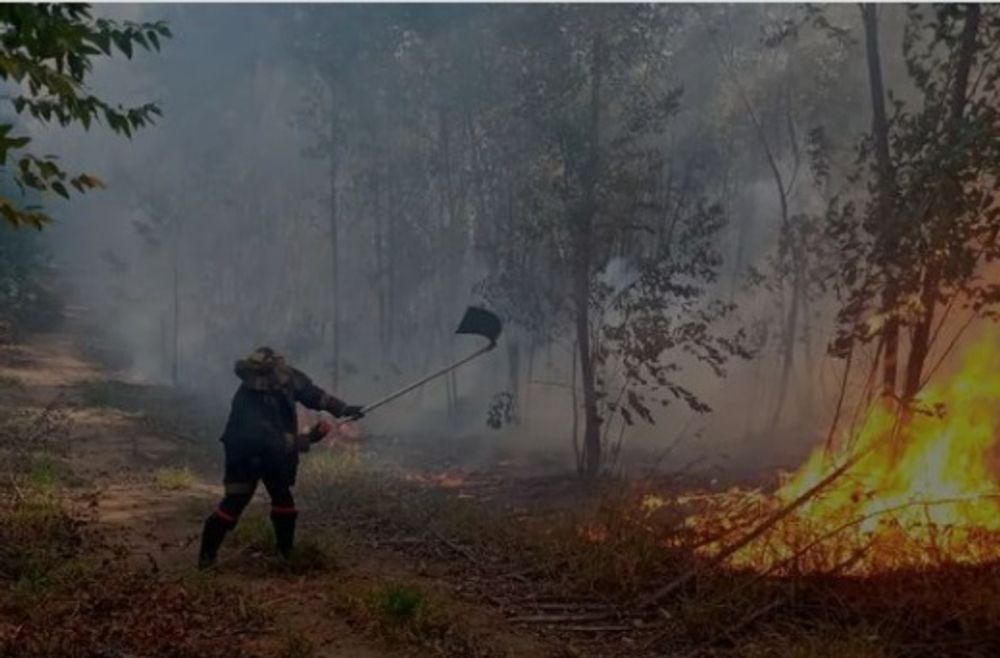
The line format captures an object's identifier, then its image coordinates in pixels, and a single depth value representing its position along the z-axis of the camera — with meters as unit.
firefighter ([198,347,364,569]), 7.40
